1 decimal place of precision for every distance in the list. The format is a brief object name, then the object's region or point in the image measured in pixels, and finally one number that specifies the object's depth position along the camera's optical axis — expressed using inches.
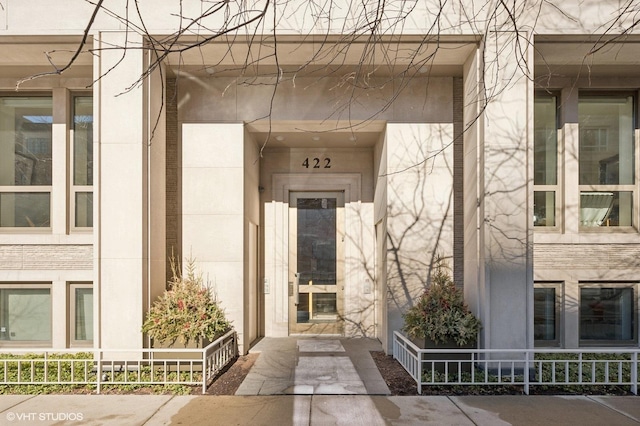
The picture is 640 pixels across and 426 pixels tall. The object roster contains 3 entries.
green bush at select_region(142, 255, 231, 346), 277.4
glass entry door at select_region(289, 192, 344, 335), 421.7
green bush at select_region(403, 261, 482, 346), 275.9
